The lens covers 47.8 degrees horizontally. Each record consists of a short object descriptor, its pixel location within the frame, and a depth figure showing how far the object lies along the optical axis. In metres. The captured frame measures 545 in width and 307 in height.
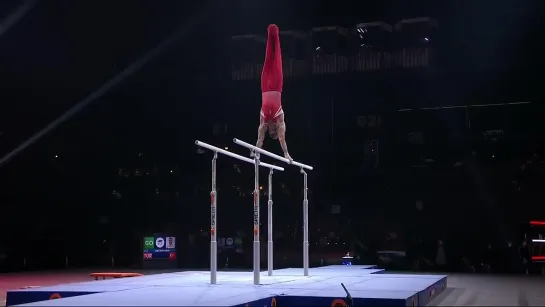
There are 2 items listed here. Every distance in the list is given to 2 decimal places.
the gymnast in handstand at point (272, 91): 8.10
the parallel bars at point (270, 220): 8.13
